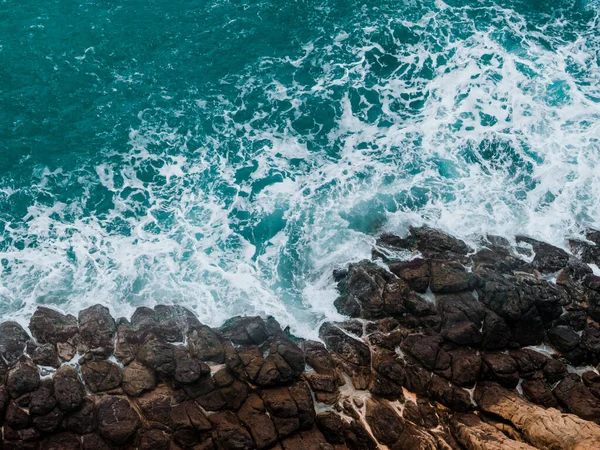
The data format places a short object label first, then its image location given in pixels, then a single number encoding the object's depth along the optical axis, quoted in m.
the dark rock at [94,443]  31.00
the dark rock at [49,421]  30.95
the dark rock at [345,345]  35.19
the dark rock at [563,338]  35.59
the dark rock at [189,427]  31.30
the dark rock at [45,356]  33.56
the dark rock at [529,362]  34.66
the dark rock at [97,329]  34.88
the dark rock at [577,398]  32.26
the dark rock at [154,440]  31.05
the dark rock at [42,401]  31.16
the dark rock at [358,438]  31.73
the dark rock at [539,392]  33.25
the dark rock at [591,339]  35.66
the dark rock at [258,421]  31.28
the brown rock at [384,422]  31.72
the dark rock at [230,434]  31.08
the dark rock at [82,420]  31.38
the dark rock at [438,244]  40.50
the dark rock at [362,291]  37.69
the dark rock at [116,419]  31.14
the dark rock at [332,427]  32.00
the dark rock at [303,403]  32.28
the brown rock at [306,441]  31.23
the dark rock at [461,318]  35.19
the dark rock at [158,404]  31.95
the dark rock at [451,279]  37.34
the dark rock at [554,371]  34.44
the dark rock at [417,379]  33.84
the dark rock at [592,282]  38.19
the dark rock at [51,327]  35.03
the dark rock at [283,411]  31.83
